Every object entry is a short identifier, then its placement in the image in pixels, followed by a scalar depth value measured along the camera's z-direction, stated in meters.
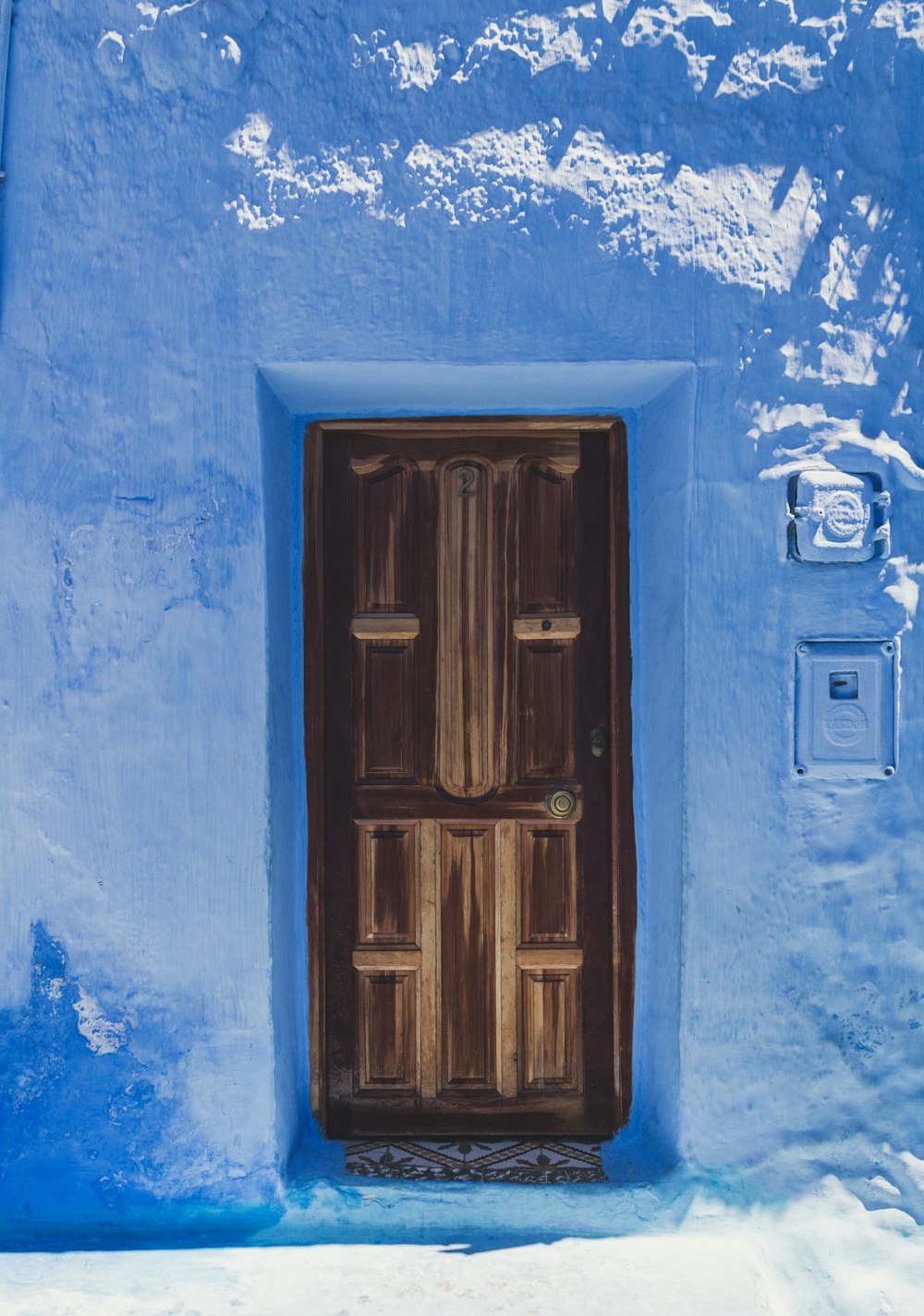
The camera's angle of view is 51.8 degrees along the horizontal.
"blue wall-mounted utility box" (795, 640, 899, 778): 2.45
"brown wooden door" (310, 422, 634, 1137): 2.75
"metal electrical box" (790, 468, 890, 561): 2.43
